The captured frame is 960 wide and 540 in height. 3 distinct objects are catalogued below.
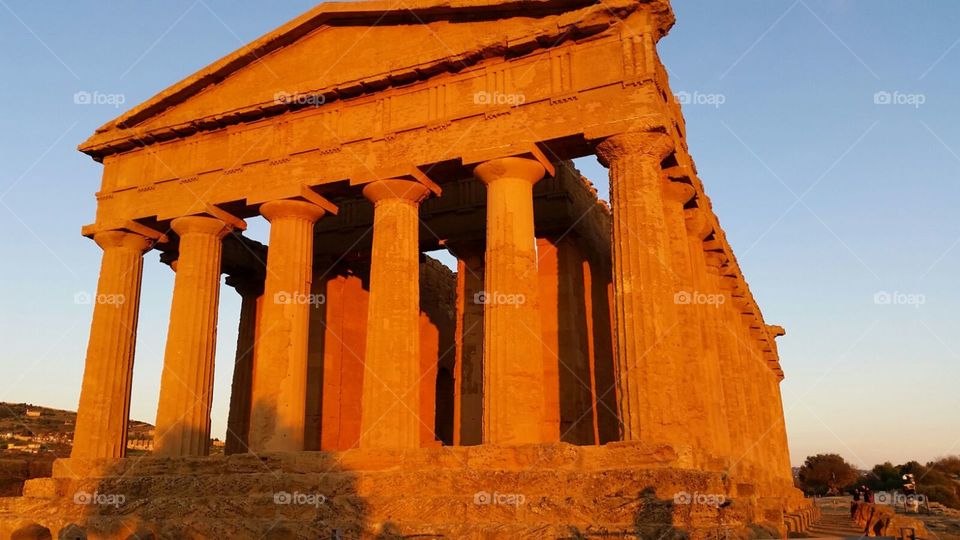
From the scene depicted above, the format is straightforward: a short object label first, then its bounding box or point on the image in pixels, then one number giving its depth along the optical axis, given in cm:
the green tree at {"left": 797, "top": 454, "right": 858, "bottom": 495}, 7900
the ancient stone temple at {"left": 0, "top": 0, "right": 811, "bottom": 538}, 1284
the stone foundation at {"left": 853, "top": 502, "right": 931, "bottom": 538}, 1358
